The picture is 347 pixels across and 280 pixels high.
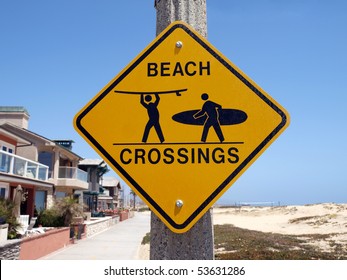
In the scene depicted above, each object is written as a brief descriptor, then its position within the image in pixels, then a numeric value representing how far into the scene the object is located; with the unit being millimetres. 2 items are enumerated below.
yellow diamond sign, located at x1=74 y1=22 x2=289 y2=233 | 2053
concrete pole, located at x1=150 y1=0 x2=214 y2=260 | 2016
